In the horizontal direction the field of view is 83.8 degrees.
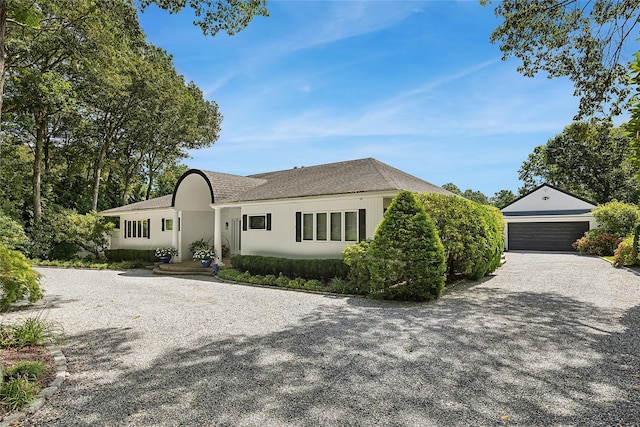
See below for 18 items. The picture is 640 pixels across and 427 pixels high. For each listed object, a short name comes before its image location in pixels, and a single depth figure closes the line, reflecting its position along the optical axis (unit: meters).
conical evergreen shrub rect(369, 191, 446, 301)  8.74
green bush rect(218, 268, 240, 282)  13.55
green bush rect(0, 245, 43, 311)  7.81
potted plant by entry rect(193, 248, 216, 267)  16.14
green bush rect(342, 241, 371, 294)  9.63
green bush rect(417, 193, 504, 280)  10.43
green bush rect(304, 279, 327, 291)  10.84
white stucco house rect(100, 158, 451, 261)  12.28
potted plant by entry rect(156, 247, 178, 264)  18.17
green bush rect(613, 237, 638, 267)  15.06
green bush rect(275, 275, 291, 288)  11.69
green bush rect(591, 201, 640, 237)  20.81
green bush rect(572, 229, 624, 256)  20.80
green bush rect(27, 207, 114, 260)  21.16
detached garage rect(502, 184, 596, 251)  25.50
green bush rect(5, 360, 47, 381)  4.18
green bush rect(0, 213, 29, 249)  14.50
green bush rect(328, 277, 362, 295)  10.10
